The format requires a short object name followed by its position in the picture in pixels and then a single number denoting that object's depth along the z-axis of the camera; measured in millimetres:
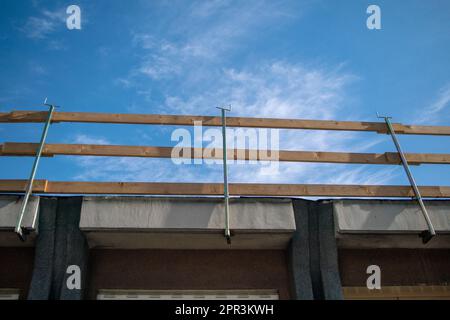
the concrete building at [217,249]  4957
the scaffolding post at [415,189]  5121
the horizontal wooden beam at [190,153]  5387
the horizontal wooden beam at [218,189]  5148
